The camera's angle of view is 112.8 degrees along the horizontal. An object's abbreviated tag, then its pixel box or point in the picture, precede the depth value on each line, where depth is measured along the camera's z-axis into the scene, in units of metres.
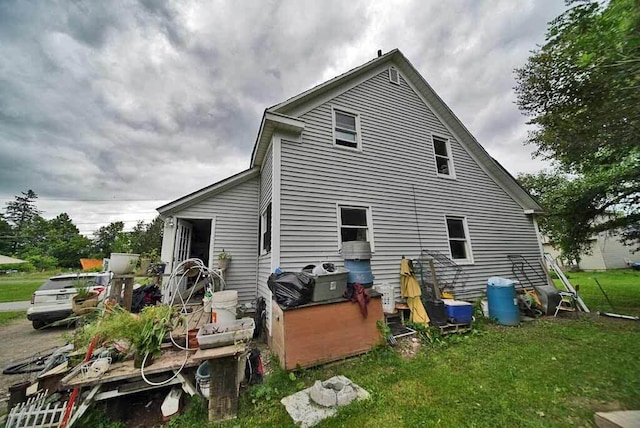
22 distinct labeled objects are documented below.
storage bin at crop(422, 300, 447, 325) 4.76
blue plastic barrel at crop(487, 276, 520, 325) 5.29
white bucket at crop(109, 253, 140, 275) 4.23
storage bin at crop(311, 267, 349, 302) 3.58
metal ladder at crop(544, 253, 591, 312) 6.23
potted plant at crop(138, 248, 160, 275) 5.04
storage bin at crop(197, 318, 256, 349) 2.53
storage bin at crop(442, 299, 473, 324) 4.76
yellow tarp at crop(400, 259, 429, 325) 4.95
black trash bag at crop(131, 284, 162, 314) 6.12
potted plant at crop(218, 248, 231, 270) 5.84
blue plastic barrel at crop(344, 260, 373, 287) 4.39
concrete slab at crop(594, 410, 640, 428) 1.84
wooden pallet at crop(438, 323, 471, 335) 4.62
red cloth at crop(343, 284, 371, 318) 3.84
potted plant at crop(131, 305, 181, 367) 2.56
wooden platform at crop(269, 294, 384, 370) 3.29
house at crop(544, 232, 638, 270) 19.64
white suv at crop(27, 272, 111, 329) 5.83
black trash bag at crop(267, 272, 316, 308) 3.39
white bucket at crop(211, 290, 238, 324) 3.50
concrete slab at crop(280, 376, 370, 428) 2.28
